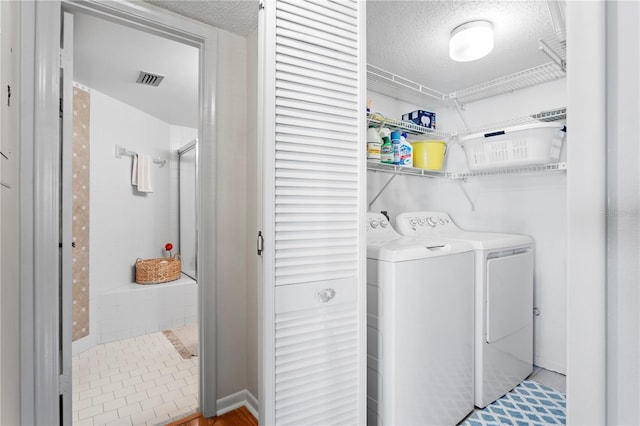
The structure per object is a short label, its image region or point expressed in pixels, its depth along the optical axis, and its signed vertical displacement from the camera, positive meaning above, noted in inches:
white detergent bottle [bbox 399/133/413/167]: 89.0 +17.3
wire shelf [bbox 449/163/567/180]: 82.5 +12.8
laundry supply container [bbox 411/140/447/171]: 98.3 +18.6
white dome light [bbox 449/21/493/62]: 68.2 +38.0
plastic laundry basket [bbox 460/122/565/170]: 81.4 +18.6
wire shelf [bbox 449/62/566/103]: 85.7 +39.4
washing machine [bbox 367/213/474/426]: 60.2 -23.9
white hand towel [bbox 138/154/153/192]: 148.5 +18.6
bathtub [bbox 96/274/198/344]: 123.3 -40.3
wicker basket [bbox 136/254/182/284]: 140.6 -26.5
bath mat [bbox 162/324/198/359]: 112.4 -49.9
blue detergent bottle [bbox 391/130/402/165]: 88.3 +18.5
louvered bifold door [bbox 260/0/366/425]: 49.4 +0.0
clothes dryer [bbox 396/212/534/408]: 75.4 -23.7
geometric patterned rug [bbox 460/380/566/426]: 73.2 -47.8
